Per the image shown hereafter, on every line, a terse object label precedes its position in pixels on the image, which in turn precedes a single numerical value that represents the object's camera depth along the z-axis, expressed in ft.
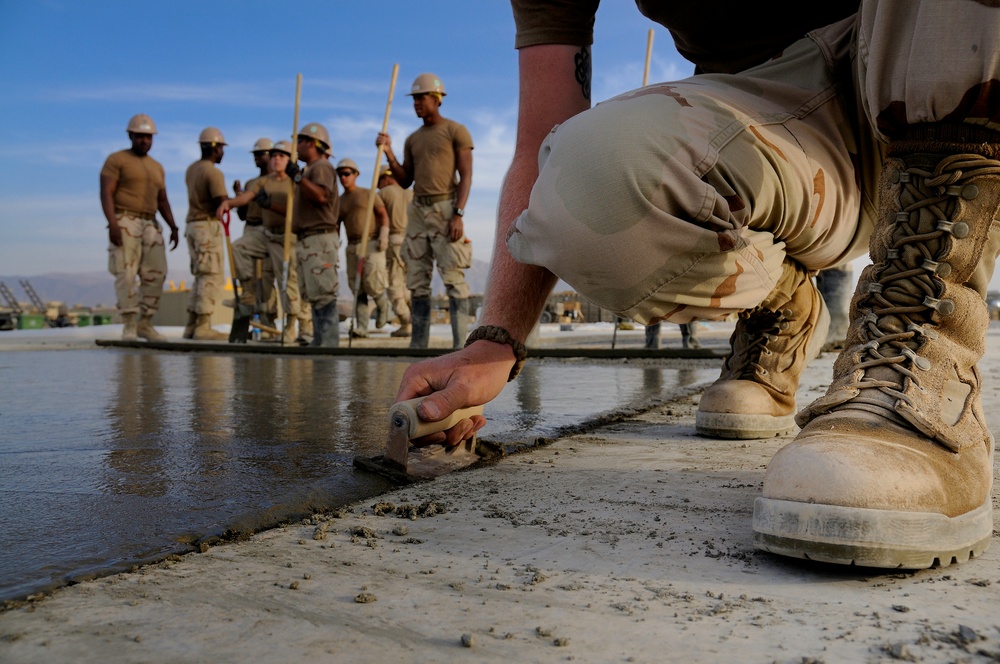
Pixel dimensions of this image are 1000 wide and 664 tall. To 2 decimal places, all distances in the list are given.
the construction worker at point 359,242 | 31.45
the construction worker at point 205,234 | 30.63
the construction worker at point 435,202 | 21.86
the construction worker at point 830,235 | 3.17
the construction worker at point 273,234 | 28.60
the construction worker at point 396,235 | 35.09
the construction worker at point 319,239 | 23.50
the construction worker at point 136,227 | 27.73
